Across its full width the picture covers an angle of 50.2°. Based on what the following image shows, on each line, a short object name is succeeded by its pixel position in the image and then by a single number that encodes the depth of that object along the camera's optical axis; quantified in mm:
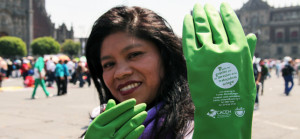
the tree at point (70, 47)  57312
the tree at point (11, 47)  41062
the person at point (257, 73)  8094
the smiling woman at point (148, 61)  1334
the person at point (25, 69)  17078
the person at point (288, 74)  12395
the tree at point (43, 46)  47031
